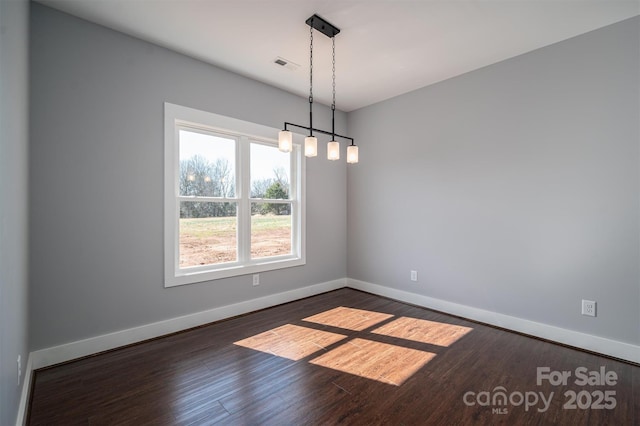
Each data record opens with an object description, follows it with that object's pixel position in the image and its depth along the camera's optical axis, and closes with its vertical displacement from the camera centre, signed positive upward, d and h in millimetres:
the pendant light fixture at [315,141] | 2477 +642
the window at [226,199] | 3170 +209
